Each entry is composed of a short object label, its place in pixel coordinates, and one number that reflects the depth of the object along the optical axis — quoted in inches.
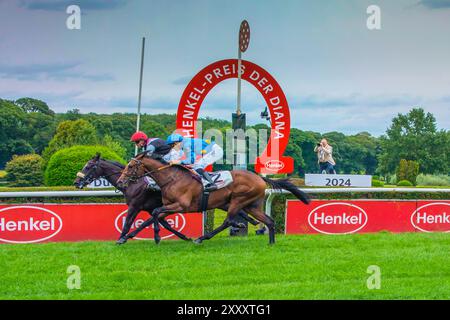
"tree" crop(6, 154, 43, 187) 1192.8
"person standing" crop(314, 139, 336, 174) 647.8
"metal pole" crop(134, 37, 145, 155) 679.1
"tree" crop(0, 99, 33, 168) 1766.7
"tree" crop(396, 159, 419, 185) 1327.5
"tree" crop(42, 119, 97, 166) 1179.9
